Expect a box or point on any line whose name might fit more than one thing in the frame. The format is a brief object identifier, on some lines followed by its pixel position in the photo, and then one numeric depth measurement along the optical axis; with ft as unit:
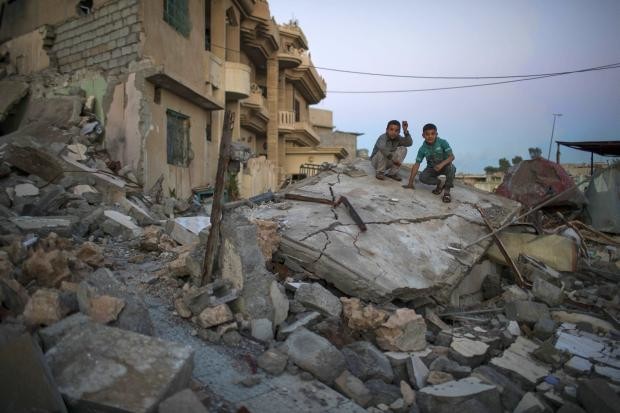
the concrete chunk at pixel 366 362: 8.78
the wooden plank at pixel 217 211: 10.09
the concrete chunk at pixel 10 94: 31.66
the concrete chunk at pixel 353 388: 7.91
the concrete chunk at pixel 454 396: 7.82
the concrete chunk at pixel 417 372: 8.88
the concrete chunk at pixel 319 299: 10.28
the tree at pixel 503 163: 115.55
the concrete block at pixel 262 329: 9.06
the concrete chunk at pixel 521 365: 9.54
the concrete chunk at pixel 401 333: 9.89
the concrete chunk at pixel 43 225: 13.42
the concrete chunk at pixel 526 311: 12.70
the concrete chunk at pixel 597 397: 7.98
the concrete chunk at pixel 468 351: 9.95
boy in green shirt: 18.99
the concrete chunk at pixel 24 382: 5.31
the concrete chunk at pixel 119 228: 17.19
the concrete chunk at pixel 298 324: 9.28
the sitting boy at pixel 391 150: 19.85
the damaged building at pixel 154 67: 27.73
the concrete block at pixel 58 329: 6.98
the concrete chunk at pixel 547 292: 14.38
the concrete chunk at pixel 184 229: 16.03
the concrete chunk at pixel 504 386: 8.71
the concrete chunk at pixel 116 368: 5.62
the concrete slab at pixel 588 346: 10.70
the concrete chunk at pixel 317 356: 8.13
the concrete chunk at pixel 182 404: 5.51
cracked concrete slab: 11.71
